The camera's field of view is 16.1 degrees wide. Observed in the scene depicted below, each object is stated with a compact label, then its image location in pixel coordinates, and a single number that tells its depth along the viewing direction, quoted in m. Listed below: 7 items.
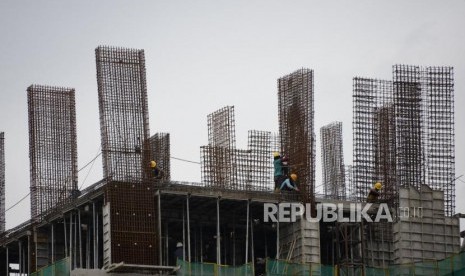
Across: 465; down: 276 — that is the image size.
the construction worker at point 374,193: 113.59
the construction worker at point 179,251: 108.96
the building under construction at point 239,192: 107.75
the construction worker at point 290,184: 112.38
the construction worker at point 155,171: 109.12
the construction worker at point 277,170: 112.06
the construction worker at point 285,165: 112.00
